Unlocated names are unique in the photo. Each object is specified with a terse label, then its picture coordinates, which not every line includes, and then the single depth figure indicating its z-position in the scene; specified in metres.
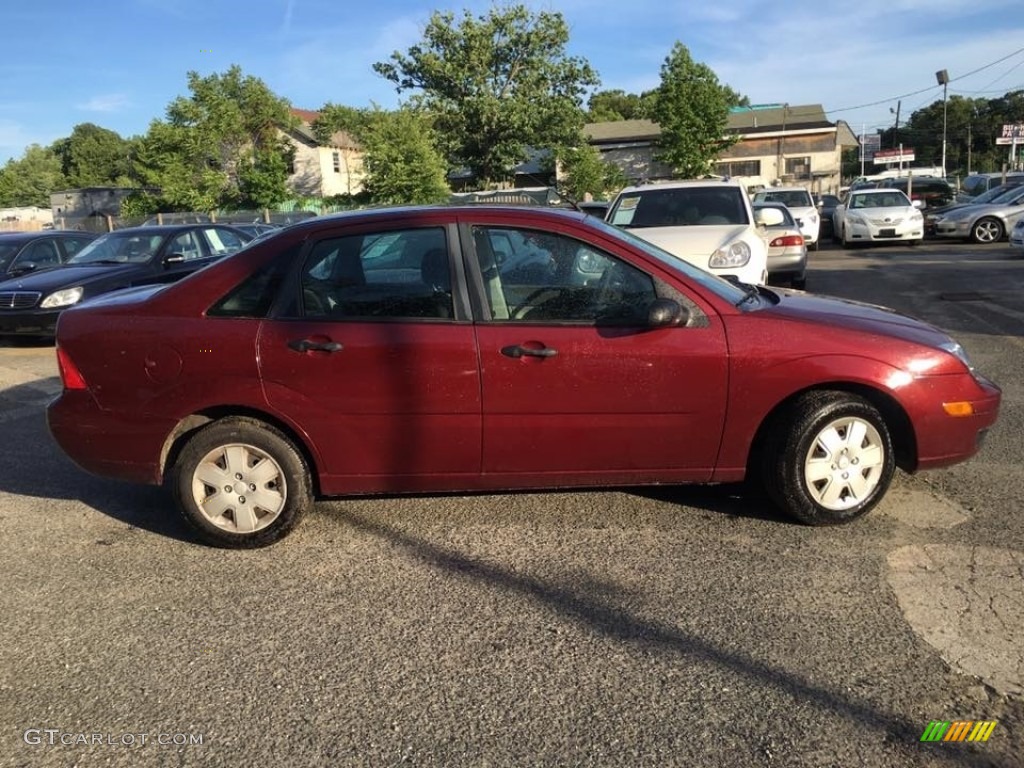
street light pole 38.66
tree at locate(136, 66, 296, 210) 38.22
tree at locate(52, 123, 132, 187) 78.56
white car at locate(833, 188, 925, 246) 19.69
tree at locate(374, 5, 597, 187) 39.50
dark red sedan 3.86
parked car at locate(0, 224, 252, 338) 10.04
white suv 8.61
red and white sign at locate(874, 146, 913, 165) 36.88
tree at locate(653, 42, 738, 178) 36.84
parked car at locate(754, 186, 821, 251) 19.17
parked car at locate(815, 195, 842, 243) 26.47
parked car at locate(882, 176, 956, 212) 27.89
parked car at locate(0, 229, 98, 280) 12.55
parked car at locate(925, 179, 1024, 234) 22.23
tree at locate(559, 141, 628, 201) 39.06
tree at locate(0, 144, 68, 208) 69.75
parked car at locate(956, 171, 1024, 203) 34.47
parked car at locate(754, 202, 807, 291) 11.83
